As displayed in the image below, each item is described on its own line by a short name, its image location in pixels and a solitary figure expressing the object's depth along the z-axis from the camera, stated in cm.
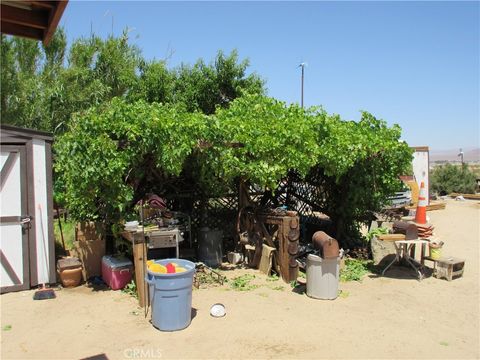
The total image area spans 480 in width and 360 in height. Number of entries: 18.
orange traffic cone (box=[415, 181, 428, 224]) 766
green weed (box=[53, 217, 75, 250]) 940
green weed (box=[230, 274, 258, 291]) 691
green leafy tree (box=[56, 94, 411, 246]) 615
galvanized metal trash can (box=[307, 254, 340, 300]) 633
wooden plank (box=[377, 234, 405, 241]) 763
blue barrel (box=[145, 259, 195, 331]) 506
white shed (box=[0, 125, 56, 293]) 659
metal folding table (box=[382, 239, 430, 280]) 736
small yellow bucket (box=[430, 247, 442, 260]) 757
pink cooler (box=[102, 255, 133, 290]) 667
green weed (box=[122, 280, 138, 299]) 647
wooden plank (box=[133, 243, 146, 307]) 591
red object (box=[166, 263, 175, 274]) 525
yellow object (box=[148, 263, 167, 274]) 529
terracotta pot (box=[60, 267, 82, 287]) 677
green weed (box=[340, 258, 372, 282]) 749
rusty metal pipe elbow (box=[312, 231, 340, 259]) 623
